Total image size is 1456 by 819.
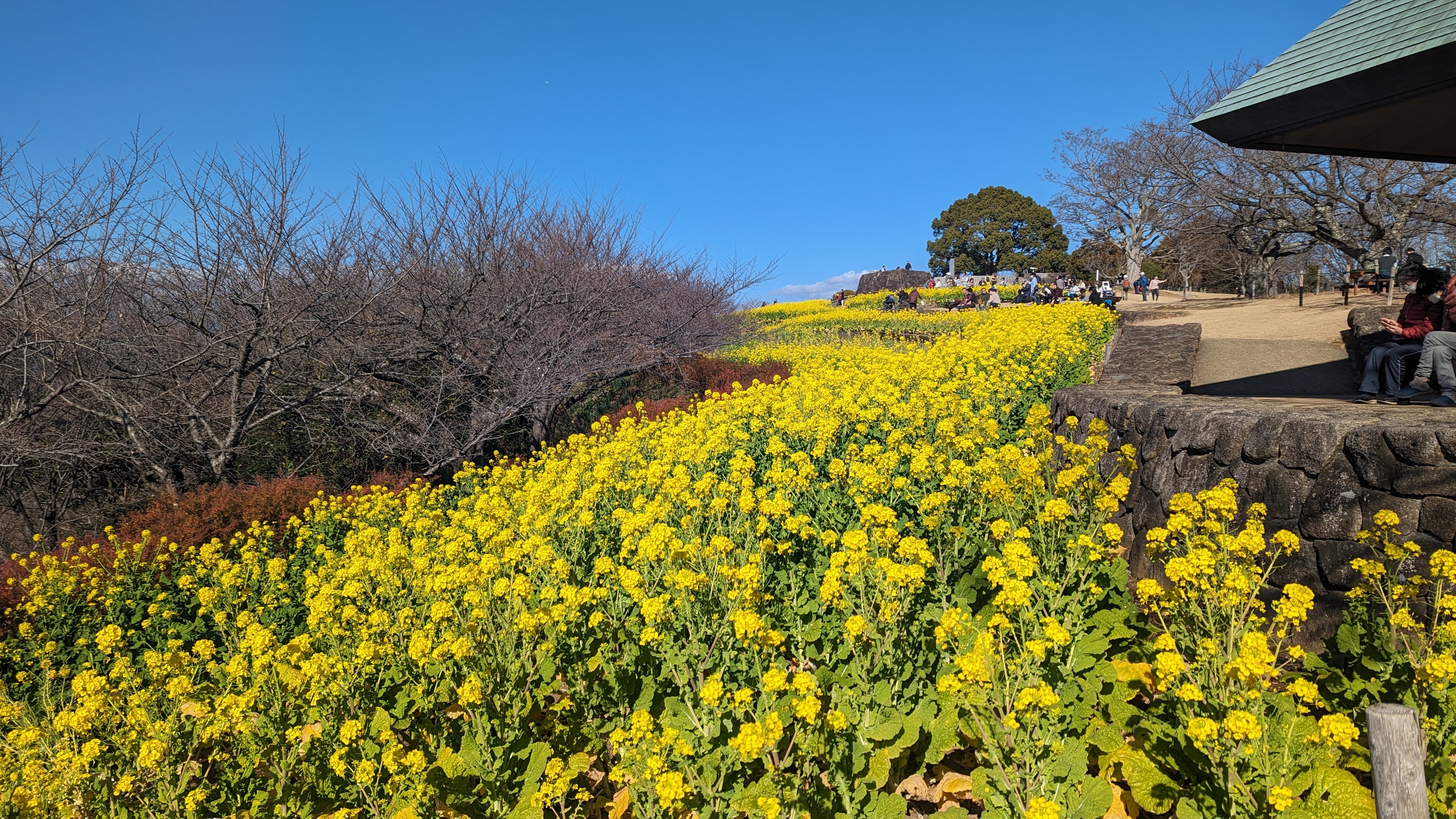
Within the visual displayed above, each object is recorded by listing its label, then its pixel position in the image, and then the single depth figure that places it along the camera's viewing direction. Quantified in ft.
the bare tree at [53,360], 25.71
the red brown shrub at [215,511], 25.12
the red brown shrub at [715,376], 45.96
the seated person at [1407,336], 19.08
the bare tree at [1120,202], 119.85
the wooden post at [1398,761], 6.99
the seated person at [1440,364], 17.02
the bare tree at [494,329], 38.52
